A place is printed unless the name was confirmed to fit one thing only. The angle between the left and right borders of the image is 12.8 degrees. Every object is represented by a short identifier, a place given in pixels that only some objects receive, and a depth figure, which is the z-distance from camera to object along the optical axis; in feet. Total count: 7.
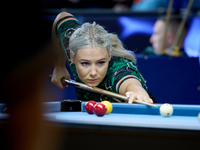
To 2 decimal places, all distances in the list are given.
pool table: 12.59
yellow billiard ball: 13.76
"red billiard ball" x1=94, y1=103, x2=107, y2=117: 13.45
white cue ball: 13.49
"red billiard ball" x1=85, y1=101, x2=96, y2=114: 13.83
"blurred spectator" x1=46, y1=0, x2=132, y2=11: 24.49
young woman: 15.62
